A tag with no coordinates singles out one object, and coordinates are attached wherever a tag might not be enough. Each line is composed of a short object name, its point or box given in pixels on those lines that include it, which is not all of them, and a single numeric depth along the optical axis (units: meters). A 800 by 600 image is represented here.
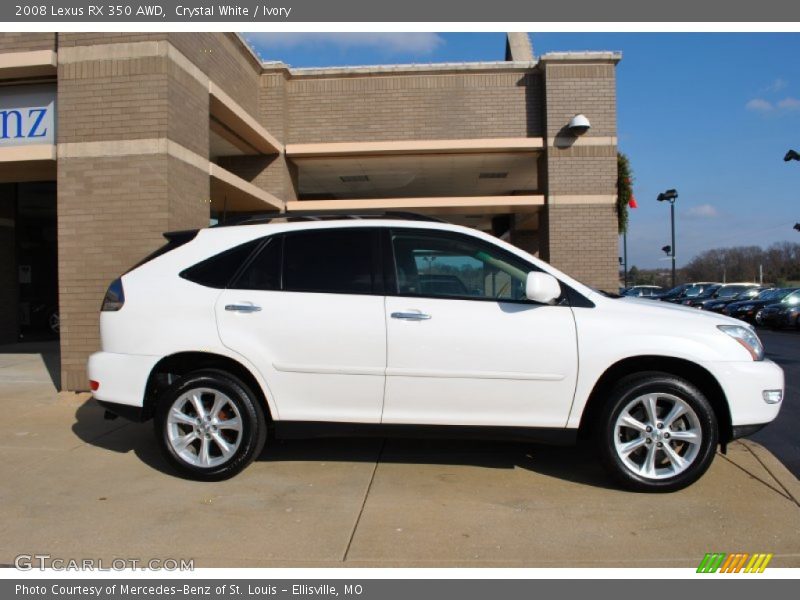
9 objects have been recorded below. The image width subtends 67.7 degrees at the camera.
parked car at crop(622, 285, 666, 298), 32.86
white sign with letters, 7.64
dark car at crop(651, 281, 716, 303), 30.59
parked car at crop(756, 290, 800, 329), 18.50
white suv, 4.13
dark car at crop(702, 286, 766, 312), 24.73
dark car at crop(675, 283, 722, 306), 28.72
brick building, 7.24
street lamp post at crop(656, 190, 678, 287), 30.33
